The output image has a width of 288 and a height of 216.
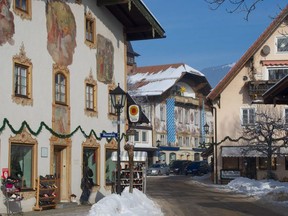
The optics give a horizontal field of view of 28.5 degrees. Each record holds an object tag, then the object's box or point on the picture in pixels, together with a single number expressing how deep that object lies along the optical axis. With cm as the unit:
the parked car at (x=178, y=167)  6438
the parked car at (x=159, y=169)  6112
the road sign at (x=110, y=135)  1963
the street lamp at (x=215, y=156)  4172
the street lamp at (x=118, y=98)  1909
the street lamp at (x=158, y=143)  7065
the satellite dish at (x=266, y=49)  4028
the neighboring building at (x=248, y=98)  4022
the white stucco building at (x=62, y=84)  1820
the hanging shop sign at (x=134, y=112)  2430
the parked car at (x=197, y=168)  5966
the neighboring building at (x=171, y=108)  7062
